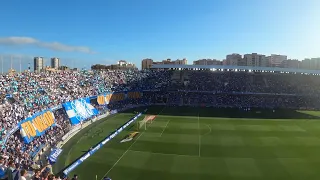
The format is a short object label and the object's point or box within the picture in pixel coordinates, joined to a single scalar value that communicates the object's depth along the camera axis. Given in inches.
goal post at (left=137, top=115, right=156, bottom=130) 1147.1
